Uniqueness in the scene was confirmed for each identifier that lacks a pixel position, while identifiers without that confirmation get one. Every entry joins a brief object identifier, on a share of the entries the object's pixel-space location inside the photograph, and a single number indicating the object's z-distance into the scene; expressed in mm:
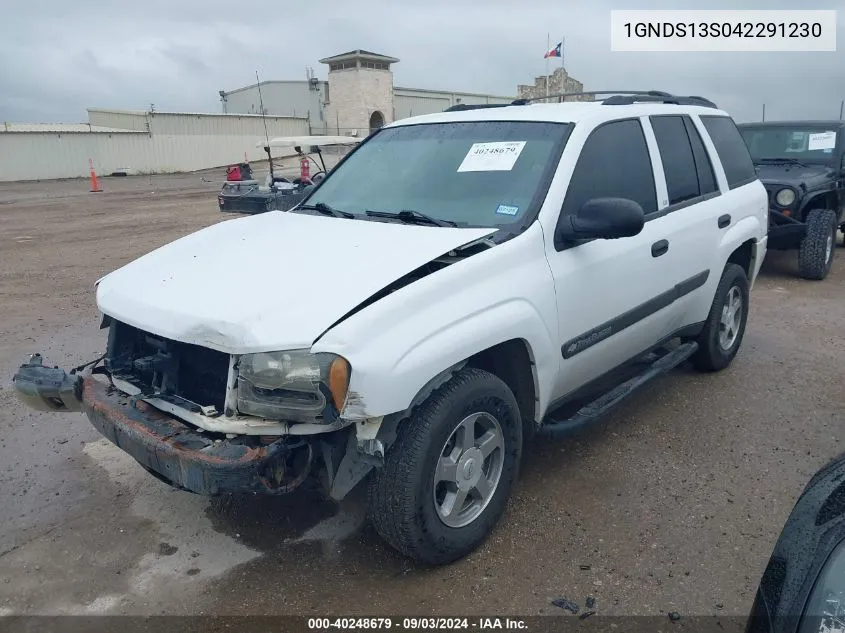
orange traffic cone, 25298
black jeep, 7906
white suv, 2461
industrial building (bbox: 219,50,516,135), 45500
